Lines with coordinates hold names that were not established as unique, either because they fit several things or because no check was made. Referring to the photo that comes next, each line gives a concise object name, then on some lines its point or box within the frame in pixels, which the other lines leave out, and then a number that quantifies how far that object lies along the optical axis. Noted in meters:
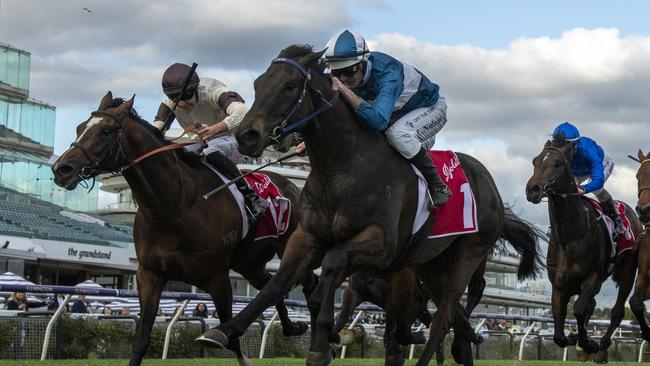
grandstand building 75.19
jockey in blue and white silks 11.78
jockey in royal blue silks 20.30
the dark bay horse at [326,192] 10.52
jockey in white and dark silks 15.46
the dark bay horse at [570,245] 19.67
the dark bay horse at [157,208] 13.33
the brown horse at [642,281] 21.25
